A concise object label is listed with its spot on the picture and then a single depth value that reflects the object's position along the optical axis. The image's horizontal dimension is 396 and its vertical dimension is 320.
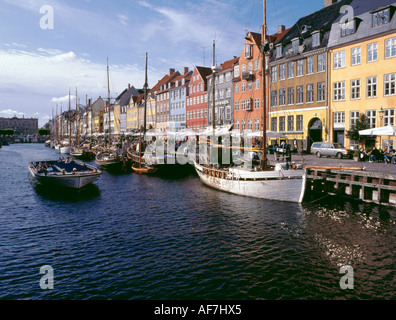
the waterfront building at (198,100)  75.19
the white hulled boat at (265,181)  23.42
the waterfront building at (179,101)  84.94
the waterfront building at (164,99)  93.25
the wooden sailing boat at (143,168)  42.38
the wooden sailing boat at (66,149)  88.25
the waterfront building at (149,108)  101.60
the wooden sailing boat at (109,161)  49.59
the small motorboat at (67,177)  29.23
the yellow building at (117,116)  129.00
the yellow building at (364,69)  36.38
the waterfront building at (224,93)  65.11
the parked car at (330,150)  35.91
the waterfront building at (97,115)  148.12
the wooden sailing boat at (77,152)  77.62
